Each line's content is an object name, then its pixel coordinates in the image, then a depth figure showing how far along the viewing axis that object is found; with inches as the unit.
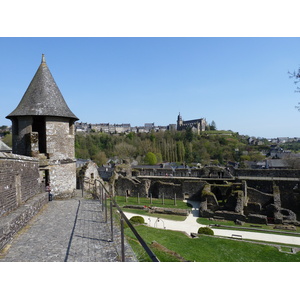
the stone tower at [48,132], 461.7
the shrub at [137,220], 654.0
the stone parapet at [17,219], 212.7
